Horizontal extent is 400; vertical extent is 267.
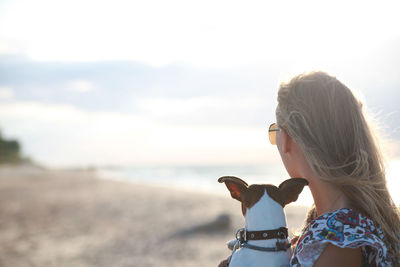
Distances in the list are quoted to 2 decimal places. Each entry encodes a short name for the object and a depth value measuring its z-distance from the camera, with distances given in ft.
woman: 5.86
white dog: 6.19
